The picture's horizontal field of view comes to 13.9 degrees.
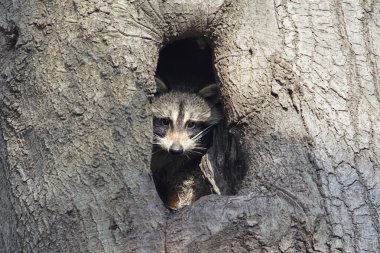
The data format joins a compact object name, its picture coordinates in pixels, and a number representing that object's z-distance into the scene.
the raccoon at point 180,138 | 11.32
